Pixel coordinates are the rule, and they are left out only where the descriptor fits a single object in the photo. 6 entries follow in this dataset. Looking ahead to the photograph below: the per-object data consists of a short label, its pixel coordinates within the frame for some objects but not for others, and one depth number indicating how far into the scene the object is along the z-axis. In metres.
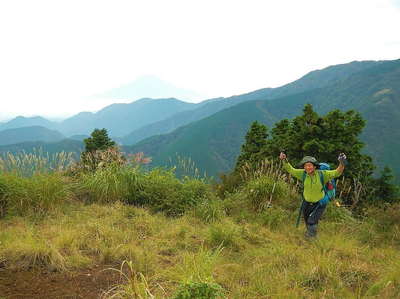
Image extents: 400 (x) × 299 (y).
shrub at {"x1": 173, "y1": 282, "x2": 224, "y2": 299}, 2.54
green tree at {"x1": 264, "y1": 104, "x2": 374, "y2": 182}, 23.69
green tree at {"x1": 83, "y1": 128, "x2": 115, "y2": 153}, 33.49
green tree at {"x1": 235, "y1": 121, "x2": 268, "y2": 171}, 30.31
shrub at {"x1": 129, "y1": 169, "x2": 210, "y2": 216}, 7.57
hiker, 6.23
